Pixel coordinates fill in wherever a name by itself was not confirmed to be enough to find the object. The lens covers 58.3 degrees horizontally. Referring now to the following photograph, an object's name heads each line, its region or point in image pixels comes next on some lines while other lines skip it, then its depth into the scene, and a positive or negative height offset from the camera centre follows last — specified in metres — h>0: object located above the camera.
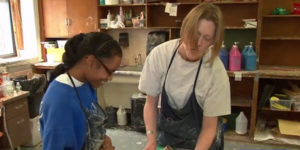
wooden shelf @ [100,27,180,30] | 3.57 +0.08
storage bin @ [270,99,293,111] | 2.98 -0.79
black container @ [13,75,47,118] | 2.96 -0.61
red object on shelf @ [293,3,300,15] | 3.07 +0.28
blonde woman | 1.23 -0.27
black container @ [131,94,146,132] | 3.40 -0.98
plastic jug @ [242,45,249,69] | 3.13 -0.21
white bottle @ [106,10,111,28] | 3.56 +0.20
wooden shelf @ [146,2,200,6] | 3.26 +0.37
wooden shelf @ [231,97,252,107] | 3.17 -0.82
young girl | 0.91 -0.21
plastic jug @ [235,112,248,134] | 3.25 -1.08
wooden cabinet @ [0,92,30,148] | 2.56 -0.85
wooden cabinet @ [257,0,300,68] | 3.20 -0.03
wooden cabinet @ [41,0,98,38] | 3.63 +0.24
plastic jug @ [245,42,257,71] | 3.06 -0.29
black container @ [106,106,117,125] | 3.69 -1.12
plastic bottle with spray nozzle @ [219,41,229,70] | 3.15 -0.26
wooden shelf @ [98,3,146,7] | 3.50 +0.38
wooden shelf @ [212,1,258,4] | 3.05 +0.36
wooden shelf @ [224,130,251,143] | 3.15 -1.22
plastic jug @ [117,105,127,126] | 3.65 -1.11
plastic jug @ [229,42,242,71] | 3.08 -0.29
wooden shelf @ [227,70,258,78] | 2.97 -0.43
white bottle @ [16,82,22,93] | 2.78 -0.54
